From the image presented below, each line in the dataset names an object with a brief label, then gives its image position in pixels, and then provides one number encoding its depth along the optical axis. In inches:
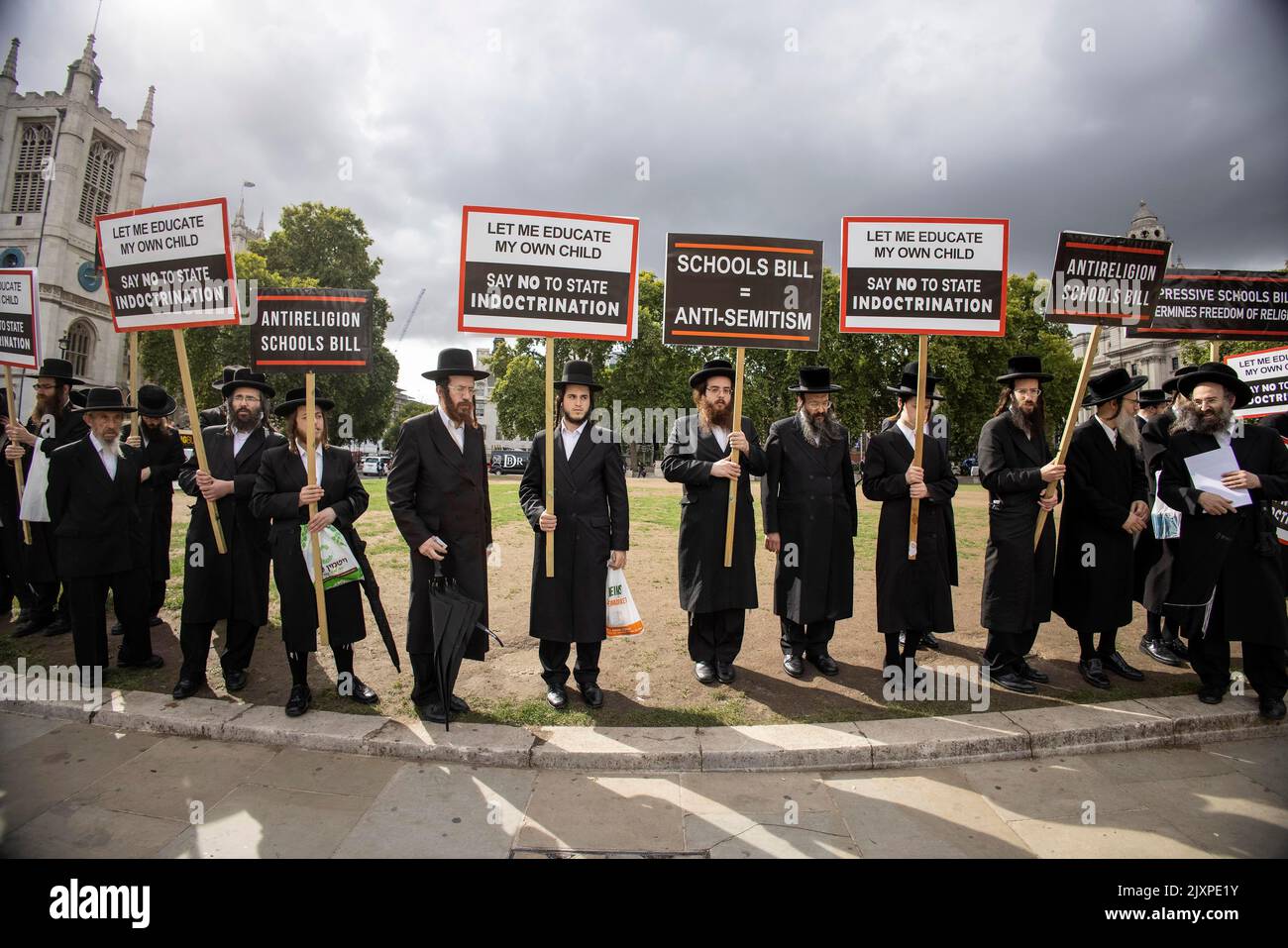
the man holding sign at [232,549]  195.3
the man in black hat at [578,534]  190.2
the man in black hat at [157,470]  240.3
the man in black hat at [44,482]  248.8
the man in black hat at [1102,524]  207.9
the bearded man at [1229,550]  185.9
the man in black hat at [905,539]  205.8
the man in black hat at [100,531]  197.8
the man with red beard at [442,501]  181.3
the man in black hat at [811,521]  212.2
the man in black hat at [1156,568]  215.5
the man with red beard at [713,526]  206.5
